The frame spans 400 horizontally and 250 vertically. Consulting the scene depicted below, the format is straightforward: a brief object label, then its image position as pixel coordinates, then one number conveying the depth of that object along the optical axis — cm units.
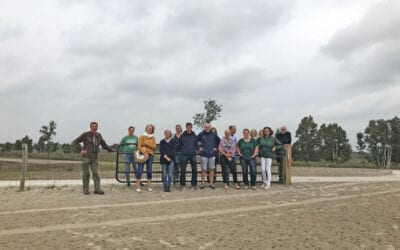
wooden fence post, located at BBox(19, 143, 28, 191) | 1086
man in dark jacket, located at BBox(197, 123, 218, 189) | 1137
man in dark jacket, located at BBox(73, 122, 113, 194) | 1045
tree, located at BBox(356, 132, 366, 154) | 7180
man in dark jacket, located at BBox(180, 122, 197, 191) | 1133
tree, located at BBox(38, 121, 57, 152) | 6450
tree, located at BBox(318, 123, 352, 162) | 6353
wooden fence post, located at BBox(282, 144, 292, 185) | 1286
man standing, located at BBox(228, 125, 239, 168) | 1196
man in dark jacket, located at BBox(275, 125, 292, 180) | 1302
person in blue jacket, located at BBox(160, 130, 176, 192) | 1098
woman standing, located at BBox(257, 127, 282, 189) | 1190
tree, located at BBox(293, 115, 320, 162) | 6197
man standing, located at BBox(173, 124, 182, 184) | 1156
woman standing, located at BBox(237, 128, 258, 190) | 1172
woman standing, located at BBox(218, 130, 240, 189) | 1154
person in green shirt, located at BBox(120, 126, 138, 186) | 1183
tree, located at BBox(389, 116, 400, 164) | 6444
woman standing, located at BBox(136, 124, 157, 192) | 1091
